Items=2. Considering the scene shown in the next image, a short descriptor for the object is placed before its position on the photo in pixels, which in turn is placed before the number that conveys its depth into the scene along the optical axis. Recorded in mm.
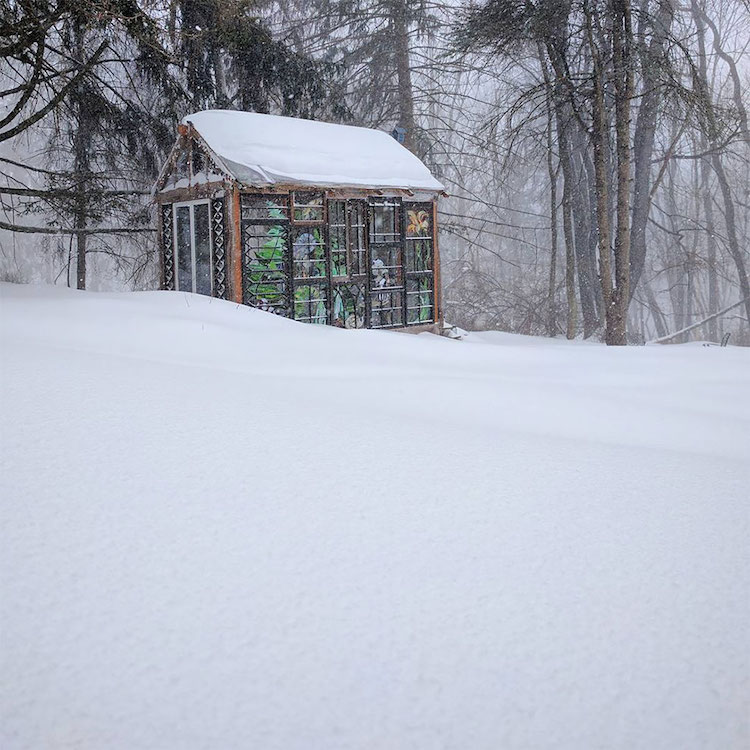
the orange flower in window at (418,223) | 12070
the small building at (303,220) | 10117
